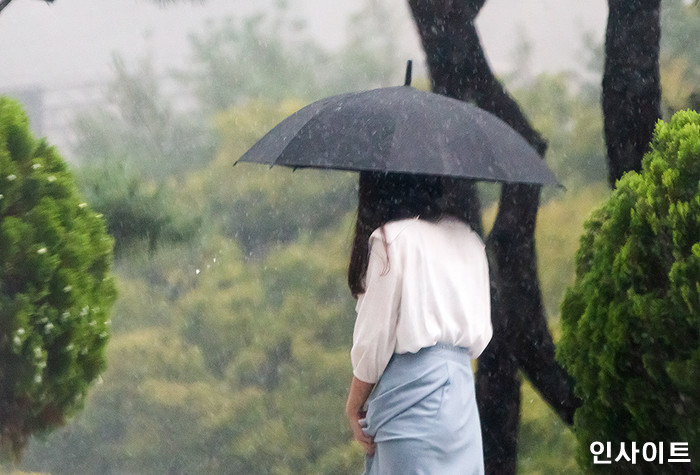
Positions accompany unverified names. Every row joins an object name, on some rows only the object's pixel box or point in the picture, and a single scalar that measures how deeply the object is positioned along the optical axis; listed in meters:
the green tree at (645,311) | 17.27
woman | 16.72
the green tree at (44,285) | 17.97
